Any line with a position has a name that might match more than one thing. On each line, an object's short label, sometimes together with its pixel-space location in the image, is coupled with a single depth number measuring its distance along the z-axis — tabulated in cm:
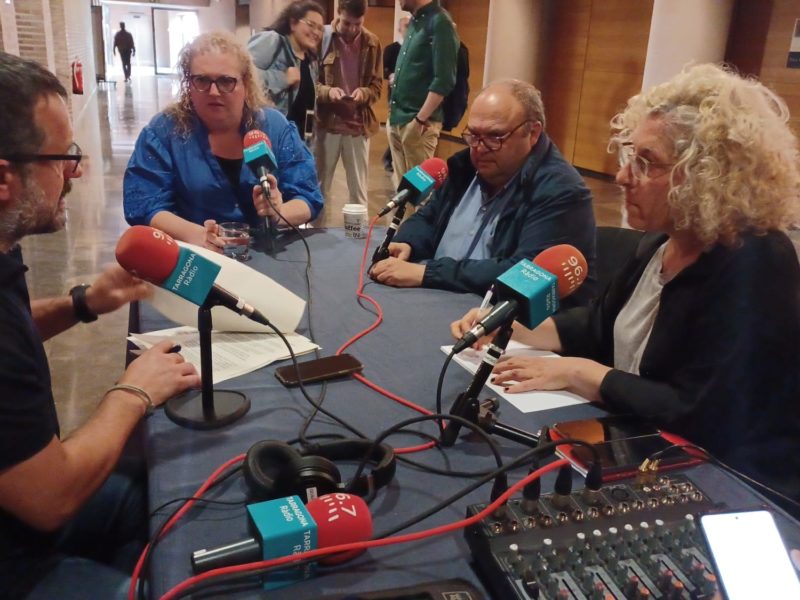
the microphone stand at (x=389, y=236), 194
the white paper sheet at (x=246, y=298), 149
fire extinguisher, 817
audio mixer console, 74
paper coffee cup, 236
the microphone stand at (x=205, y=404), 113
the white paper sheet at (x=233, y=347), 136
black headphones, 90
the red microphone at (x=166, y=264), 106
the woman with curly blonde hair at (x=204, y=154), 214
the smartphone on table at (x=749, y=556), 71
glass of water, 206
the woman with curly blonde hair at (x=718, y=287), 120
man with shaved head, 194
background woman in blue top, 386
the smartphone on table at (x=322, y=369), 131
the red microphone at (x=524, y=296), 103
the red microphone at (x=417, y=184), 193
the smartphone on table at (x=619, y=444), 101
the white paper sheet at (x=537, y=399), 127
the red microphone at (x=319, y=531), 79
